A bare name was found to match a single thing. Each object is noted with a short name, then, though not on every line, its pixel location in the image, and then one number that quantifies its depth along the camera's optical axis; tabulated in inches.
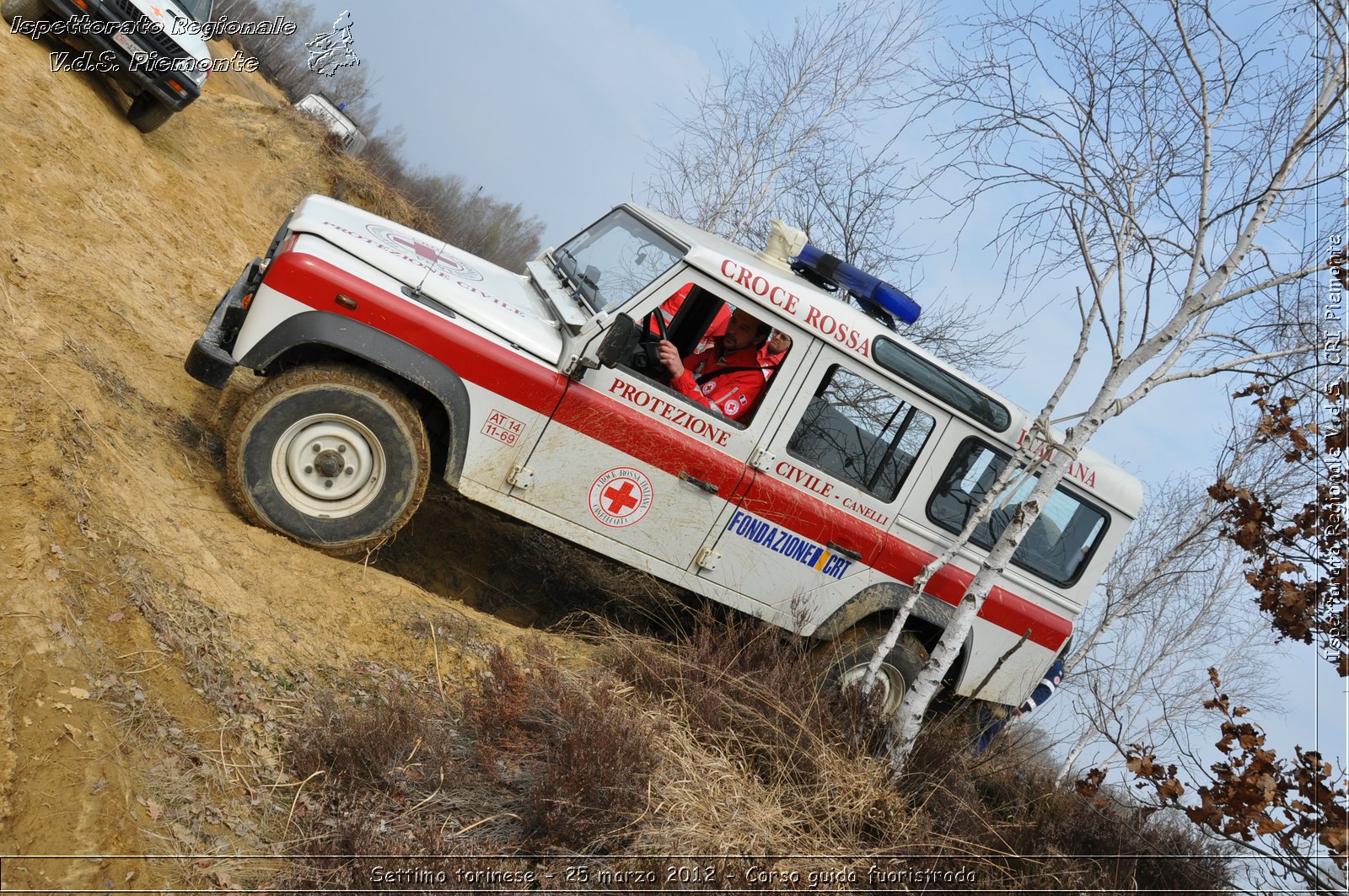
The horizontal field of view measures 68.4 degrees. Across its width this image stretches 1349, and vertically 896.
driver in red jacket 205.0
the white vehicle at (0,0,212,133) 356.8
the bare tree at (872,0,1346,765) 185.9
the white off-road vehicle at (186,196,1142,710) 180.1
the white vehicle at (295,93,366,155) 743.7
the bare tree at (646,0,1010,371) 492.7
